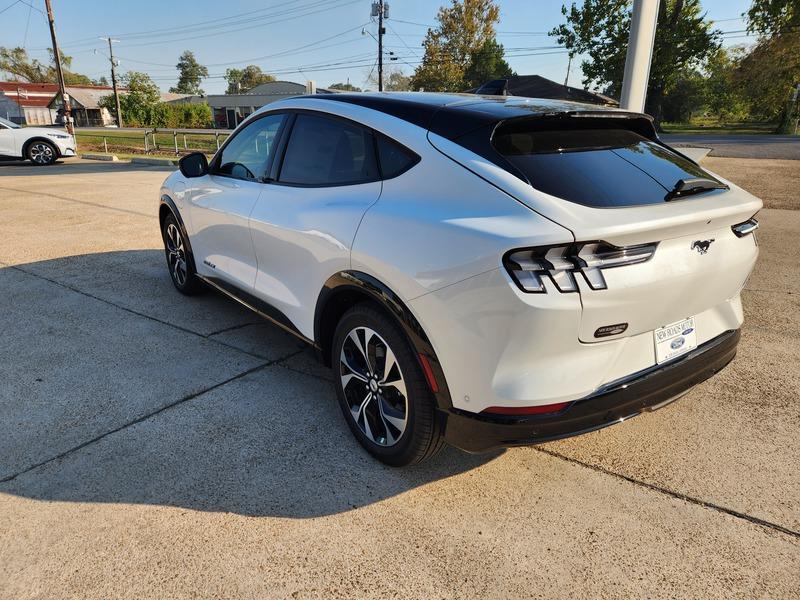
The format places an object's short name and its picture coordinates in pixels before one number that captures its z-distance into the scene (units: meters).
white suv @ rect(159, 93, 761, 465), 1.98
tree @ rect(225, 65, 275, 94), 124.94
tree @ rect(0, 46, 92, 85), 104.25
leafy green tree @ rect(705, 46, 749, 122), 44.84
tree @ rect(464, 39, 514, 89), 61.59
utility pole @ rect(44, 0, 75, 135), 23.32
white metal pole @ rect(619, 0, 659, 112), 8.55
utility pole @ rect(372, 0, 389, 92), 42.11
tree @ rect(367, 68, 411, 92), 76.32
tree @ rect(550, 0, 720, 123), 38.38
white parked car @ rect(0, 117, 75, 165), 16.56
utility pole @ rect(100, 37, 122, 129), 66.29
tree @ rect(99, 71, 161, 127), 68.41
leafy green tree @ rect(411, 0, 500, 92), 59.22
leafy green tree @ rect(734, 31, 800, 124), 39.34
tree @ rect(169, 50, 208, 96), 132.88
